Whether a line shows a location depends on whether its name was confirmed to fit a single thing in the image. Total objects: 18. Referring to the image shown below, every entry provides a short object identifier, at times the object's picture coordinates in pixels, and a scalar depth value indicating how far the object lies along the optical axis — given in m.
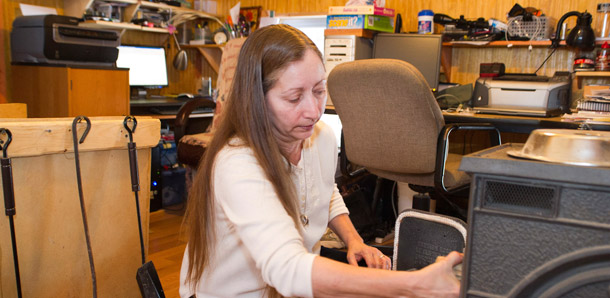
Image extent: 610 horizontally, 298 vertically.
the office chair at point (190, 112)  3.07
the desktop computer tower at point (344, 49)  3.36
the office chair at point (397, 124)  2.10
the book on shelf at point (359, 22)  3.36
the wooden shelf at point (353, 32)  3.37
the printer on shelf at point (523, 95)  2.65
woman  0.81
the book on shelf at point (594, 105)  2.41
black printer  2.98
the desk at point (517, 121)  2.25
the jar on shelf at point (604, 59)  2.82
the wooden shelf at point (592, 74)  2.80
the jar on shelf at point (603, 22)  2.86
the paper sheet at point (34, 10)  3.50
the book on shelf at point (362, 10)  3.34
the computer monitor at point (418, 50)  3.23
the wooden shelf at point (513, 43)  3.04
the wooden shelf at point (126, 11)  3.63
